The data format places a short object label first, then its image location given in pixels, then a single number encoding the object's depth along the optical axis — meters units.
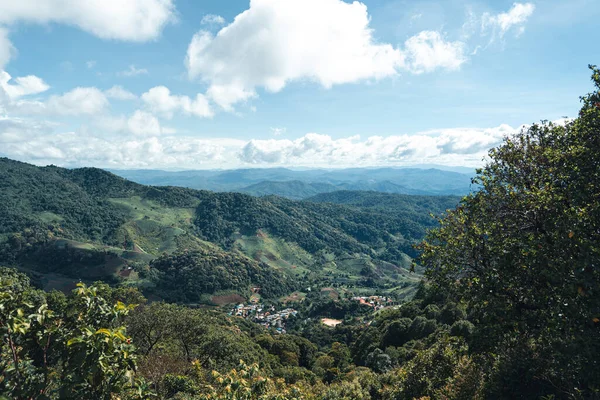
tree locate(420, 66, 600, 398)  8.80
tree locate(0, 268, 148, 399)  5.09
